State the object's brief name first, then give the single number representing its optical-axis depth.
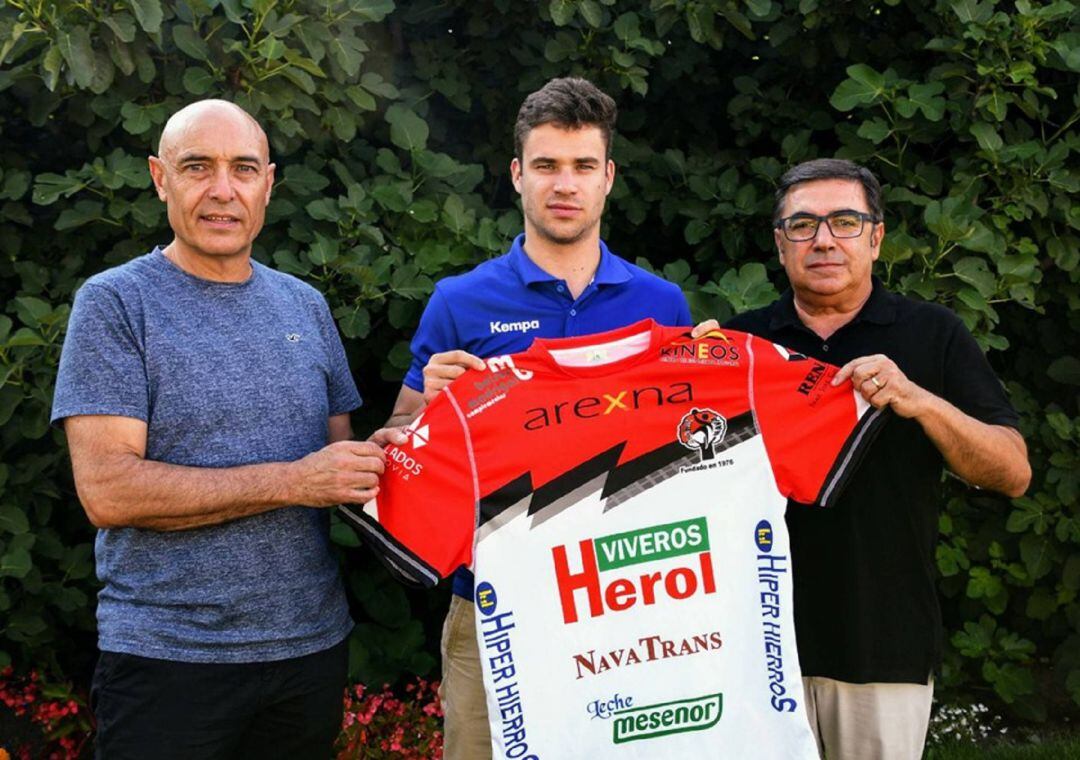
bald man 2.53
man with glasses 2.80
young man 2.87
